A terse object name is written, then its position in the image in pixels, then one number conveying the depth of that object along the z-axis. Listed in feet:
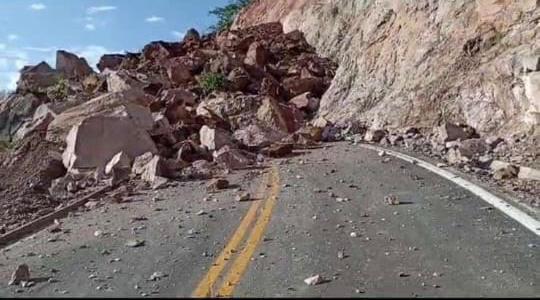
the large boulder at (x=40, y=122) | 53.31
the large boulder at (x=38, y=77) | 85.10
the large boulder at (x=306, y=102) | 71.10
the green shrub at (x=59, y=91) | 72.69
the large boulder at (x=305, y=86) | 75.56
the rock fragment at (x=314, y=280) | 18.45
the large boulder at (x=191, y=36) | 101.95
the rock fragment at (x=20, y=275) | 20.81
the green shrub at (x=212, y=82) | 75.26
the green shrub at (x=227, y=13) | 129.70
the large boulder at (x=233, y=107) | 65.31
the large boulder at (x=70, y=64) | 94.73
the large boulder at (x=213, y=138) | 49.21
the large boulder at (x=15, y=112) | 71.00
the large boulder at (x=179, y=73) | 81.66
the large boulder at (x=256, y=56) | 82.84
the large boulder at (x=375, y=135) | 53.15
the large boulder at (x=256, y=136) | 54.13
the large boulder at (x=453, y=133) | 45.65
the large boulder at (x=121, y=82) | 69.30
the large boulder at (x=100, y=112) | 50.16
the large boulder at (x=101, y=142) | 44.29
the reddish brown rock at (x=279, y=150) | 49.49
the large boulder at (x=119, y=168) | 41.45
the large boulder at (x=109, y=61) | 95.04
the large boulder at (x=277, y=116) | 62.69
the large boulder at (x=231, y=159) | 44.65
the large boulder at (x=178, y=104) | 60.44
